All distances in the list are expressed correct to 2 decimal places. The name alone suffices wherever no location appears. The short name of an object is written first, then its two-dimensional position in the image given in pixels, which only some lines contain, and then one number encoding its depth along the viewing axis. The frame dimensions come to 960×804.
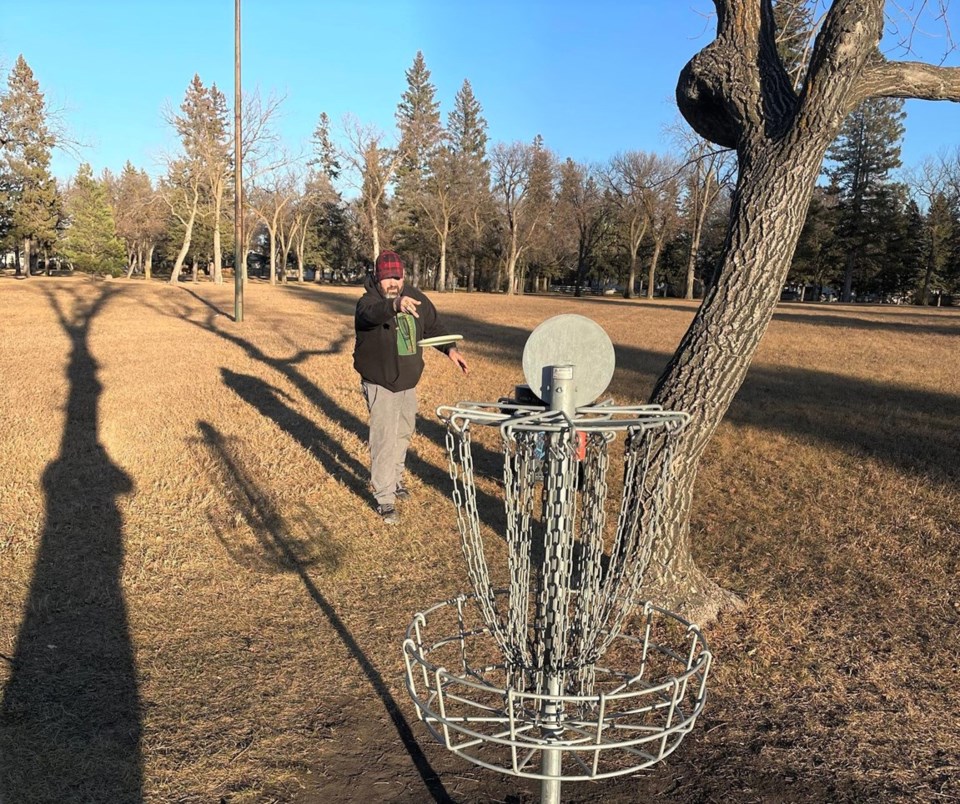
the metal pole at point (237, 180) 18.05
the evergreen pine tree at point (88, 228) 59.31
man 5.68
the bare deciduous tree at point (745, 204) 3.99
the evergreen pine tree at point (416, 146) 54.59
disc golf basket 1.84
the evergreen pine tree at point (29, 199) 47.12
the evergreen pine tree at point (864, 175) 52.22
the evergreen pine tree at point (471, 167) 58.09
